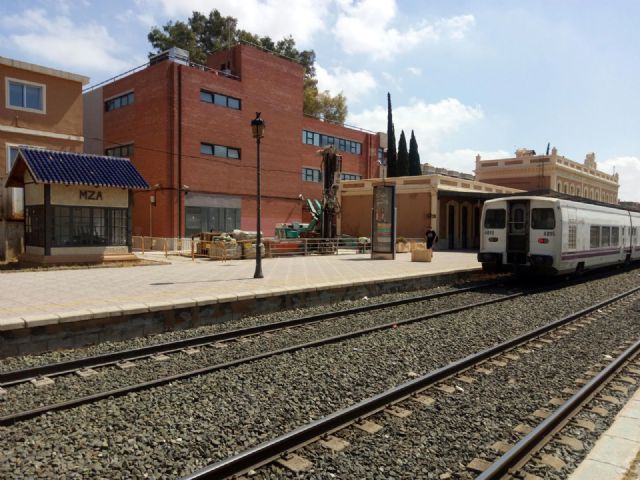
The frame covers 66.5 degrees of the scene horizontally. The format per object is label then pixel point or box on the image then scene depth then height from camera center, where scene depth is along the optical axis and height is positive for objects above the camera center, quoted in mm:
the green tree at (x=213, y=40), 47719 +19075
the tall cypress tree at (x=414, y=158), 47406 +7221
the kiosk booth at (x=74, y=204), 15914 +800
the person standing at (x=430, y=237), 23775 -225
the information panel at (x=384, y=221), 20547 +456
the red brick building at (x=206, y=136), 28453 +5984
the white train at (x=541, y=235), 14461 -29
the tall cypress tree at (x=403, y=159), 45531 +6844
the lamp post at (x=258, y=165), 12836 +1758
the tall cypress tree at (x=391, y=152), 45562 +7507
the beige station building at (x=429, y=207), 30062 +1686
